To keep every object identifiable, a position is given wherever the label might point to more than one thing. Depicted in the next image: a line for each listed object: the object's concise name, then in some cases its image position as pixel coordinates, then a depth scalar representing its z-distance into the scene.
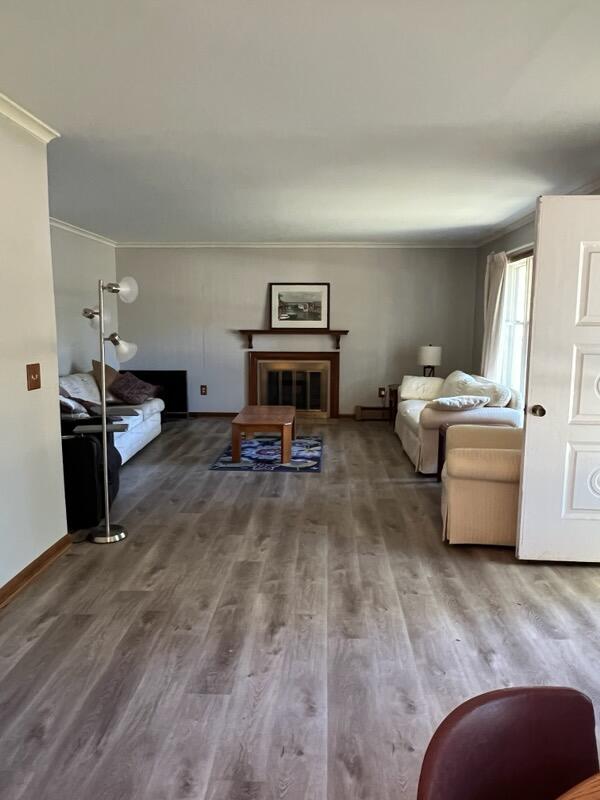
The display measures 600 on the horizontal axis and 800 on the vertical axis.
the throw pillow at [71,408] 4.49
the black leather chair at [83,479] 3.61
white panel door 2.94
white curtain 5.90
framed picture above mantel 7.52
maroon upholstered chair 0.84
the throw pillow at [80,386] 5.48
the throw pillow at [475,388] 5.21
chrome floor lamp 3.31
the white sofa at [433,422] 4.71
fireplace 7.62
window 5.64
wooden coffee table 5.26
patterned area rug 5.21
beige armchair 3.34
